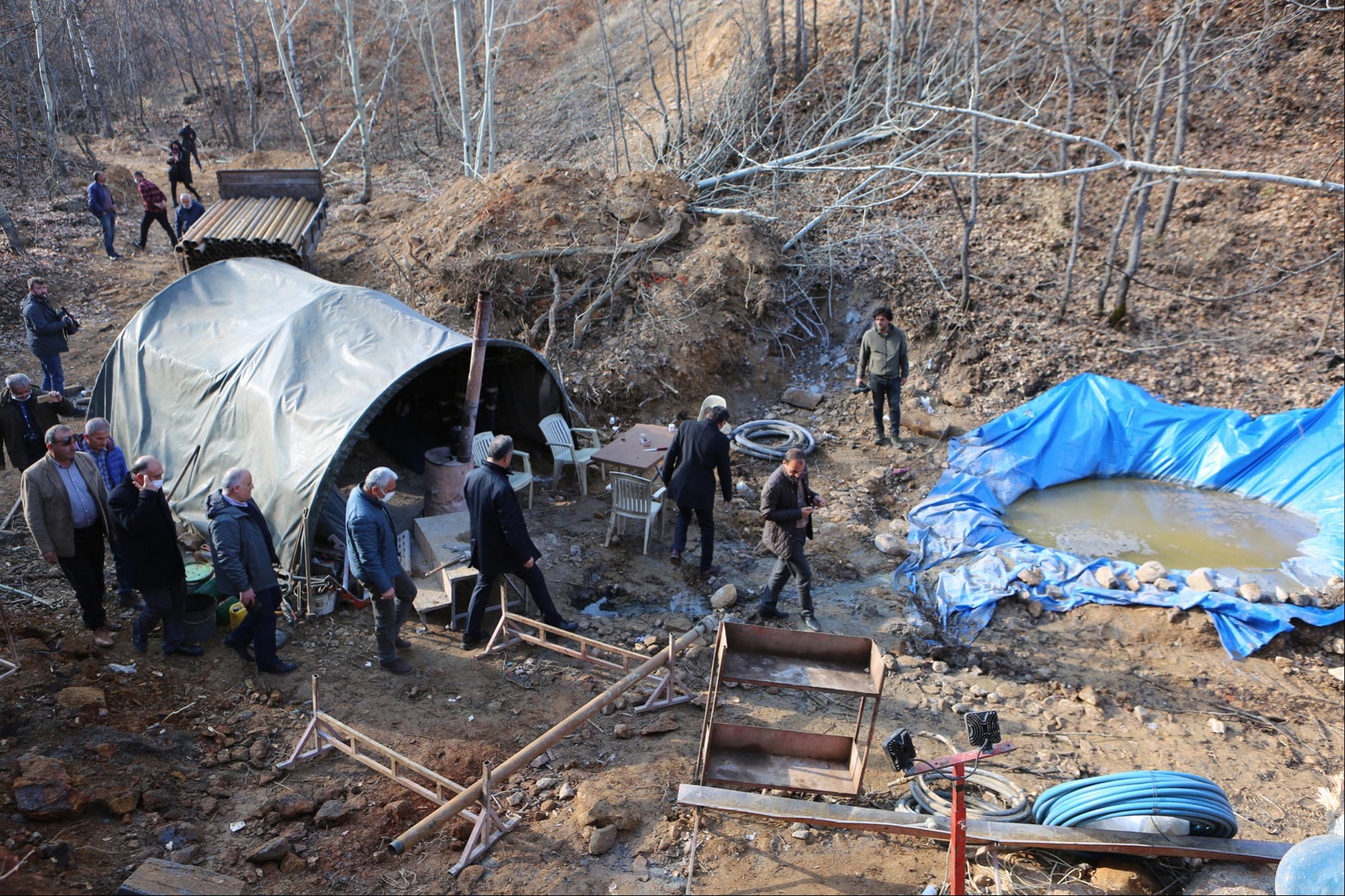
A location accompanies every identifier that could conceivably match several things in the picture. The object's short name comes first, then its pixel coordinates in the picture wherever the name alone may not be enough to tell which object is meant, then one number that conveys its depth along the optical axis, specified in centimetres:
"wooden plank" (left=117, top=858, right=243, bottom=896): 418
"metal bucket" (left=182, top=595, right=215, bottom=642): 631
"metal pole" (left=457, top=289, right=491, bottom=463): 718
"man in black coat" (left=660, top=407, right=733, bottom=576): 759
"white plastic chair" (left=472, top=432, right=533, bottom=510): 864
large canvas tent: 726
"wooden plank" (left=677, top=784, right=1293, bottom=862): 460
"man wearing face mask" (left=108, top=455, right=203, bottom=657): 580
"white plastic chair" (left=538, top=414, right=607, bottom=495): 907
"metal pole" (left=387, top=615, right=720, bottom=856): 426
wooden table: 854
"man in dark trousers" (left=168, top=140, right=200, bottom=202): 1600
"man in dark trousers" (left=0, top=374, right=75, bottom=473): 748
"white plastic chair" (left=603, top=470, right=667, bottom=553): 800
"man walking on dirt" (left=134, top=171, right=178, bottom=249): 1405
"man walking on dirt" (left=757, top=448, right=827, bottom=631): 681
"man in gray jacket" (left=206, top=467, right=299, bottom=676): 566
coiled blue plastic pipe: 459
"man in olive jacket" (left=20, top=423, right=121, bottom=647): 602
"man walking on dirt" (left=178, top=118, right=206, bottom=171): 1753
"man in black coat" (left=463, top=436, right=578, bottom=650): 624
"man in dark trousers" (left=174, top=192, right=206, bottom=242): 1362
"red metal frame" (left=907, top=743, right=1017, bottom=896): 420
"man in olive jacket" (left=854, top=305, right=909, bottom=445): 998
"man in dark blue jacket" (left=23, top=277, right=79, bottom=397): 955
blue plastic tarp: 763
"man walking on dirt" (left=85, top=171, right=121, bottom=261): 1366
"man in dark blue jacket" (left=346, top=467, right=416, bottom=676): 588
